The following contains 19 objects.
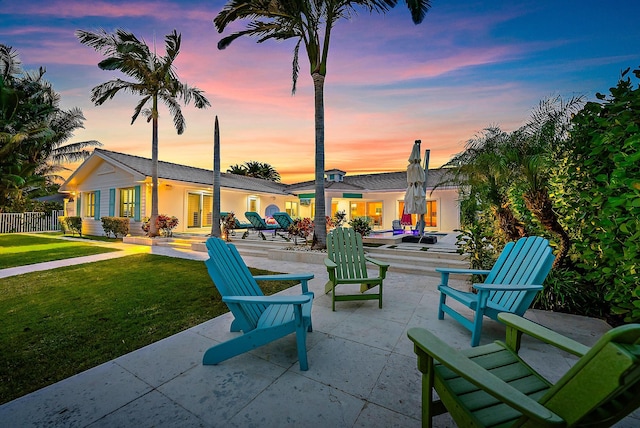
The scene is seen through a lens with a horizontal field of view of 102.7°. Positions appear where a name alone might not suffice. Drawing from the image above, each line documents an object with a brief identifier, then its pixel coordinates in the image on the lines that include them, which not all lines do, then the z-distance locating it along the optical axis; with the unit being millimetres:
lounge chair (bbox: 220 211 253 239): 12152
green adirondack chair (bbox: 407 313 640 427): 946
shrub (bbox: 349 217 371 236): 9319
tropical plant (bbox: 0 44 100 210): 16111
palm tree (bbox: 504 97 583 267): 3877
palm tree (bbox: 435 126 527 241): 4848
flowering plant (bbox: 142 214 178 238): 12367
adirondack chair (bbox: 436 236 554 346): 2852
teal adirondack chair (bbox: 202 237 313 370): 2377
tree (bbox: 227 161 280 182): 45081
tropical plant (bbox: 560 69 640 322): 2482
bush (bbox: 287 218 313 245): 9273
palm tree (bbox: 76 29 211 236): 10969
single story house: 14344
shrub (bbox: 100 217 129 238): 14234
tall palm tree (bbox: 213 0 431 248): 7387
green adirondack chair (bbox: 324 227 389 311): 4383
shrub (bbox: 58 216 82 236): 16156
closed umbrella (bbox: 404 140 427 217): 9109
